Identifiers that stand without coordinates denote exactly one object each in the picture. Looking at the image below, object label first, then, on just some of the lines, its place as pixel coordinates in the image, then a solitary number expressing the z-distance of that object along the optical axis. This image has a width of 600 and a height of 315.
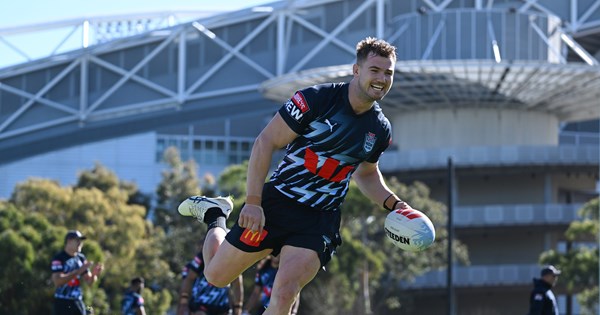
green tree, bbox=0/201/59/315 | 41.97
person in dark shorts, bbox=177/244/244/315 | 17.45
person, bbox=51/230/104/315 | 17.25
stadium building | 73.00
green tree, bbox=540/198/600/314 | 54.91
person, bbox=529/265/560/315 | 18.87
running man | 9.42
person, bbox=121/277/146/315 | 23.86
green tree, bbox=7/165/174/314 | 51.69
